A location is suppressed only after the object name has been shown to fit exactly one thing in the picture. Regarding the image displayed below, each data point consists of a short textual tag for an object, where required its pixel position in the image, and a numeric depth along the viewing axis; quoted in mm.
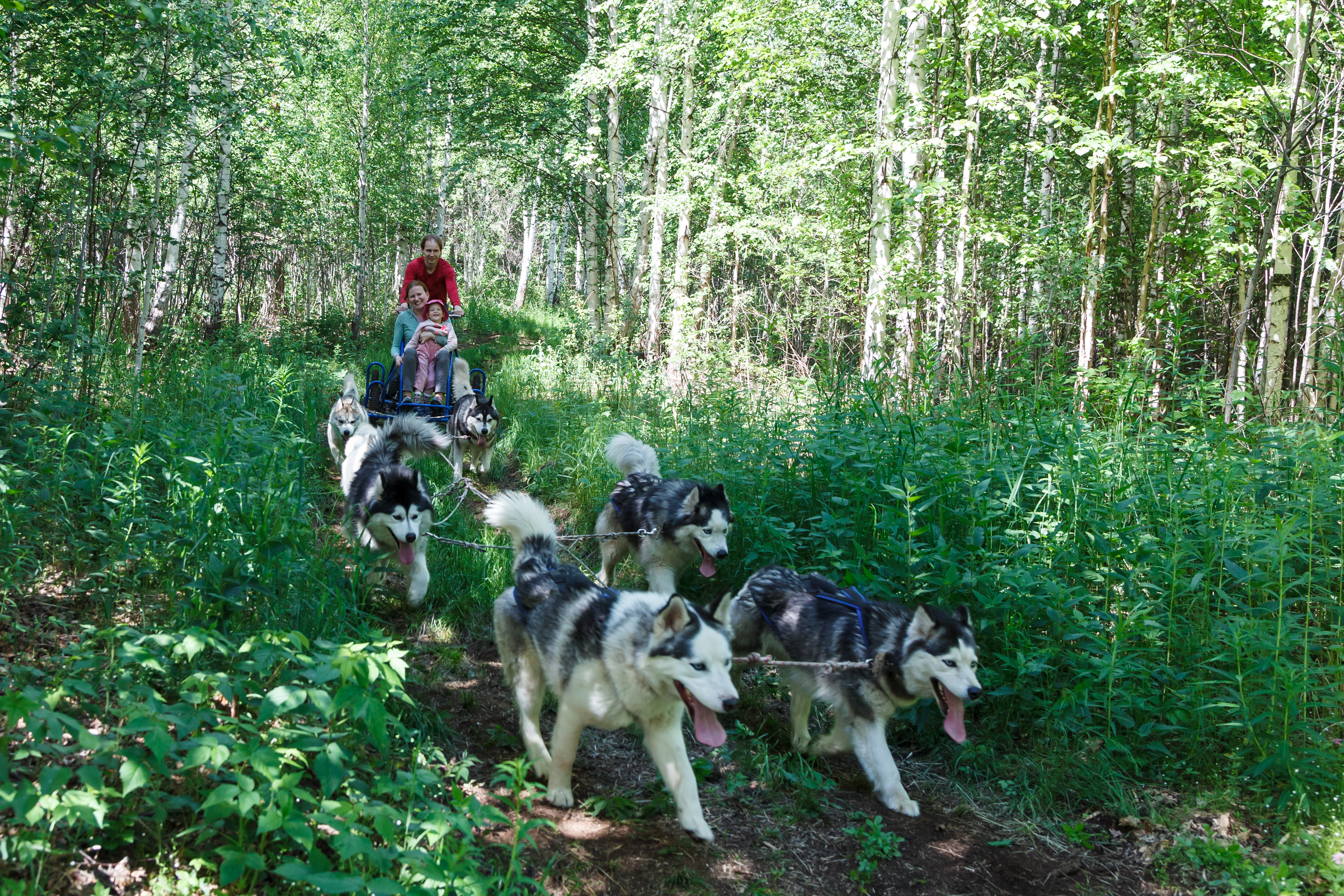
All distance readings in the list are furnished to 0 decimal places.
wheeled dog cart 8023
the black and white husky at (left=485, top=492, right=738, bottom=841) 2844
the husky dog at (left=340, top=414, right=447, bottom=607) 4723
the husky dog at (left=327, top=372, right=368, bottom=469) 7434
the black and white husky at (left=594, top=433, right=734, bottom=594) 4777
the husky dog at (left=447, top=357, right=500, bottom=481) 7637
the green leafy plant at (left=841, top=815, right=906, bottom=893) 2988
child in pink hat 8195
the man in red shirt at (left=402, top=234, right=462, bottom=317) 8836
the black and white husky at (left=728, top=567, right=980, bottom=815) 3367
